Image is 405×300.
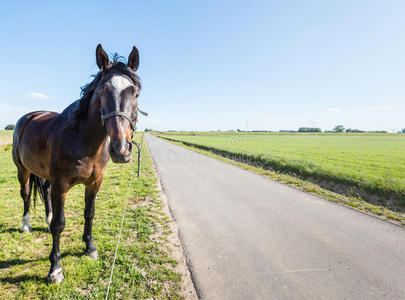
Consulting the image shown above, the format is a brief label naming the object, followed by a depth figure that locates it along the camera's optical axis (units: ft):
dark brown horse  6.44
